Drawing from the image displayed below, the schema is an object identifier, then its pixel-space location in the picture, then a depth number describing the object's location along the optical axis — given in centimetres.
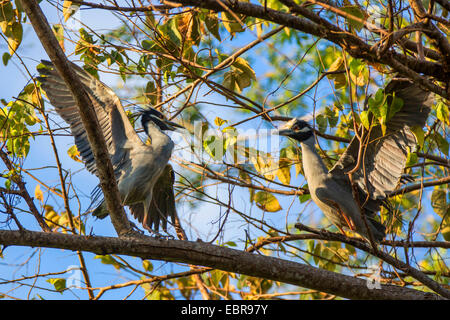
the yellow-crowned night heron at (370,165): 681
